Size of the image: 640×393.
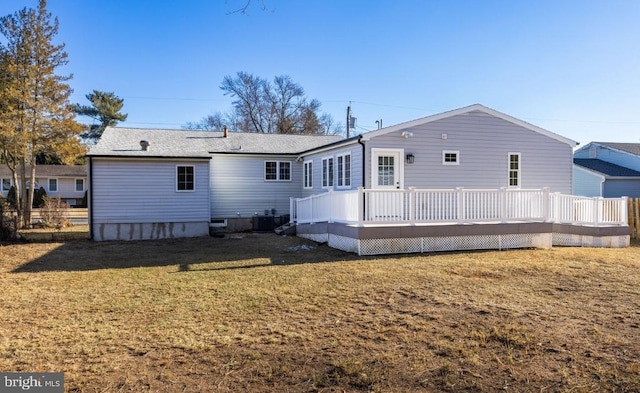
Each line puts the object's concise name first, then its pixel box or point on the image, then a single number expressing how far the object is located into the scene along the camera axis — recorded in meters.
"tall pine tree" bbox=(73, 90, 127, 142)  41.28
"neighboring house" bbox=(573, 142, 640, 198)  23.95
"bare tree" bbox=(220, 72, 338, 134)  41.19
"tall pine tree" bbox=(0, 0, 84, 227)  19.16
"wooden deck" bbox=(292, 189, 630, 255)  10.20
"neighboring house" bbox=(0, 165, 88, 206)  36.34
